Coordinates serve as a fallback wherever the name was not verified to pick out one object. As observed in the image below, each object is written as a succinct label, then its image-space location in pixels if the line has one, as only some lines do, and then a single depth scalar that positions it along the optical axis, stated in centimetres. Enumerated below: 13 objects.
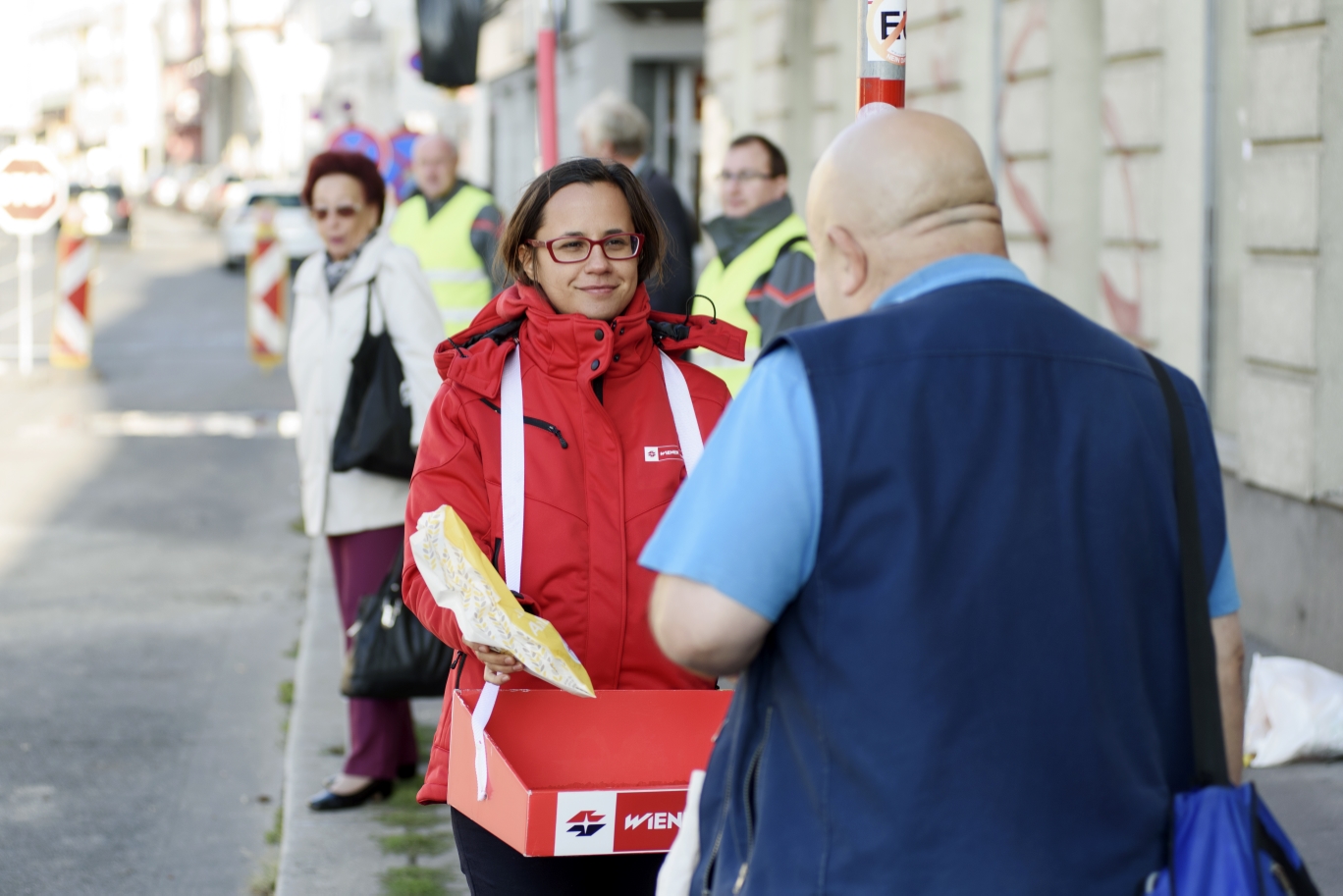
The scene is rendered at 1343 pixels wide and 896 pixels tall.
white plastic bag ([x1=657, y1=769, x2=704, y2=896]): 405
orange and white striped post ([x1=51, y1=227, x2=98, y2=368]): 3200
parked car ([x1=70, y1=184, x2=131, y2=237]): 8169
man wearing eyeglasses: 1120
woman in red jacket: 543
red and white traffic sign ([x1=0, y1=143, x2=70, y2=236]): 3306
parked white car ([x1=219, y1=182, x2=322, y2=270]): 6062
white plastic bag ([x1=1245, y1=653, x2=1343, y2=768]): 1025
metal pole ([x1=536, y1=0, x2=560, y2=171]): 1505
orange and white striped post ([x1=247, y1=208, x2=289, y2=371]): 3181
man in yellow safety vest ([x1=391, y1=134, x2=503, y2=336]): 1599
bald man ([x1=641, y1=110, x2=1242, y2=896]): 353
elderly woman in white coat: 1005
